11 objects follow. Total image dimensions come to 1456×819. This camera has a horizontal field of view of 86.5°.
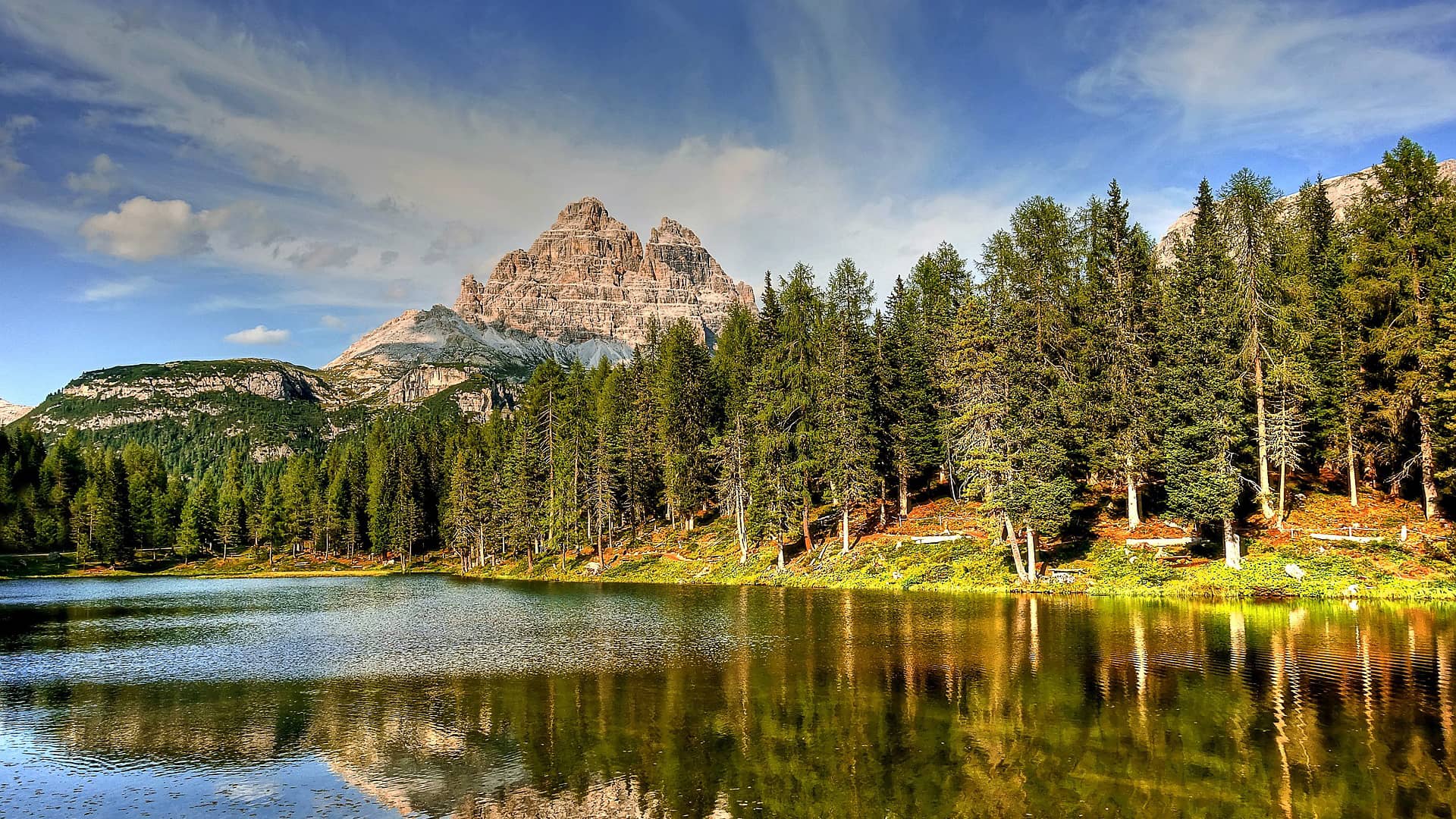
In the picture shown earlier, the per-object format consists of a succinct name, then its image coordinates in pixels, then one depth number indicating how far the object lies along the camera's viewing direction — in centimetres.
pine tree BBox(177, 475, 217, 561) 13312
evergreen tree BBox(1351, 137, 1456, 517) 4778
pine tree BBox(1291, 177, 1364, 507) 5269
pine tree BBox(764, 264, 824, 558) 6769
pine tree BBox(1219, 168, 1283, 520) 5084
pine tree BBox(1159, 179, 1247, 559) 4794
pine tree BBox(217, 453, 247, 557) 13800
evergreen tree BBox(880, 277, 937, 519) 7000
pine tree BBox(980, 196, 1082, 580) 5200
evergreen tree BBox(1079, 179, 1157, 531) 5497
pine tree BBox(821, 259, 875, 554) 6494
